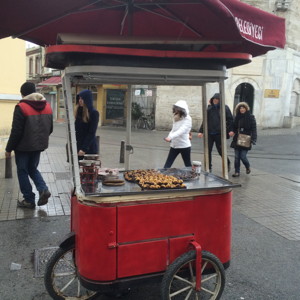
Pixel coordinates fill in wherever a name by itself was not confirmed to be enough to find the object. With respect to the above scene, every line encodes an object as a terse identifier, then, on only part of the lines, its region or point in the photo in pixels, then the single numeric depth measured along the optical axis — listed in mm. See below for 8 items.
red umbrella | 2596
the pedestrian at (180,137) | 6184
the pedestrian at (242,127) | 7832
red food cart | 2605
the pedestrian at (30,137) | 4812
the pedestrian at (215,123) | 6855
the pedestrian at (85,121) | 5000
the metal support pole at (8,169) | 6890
